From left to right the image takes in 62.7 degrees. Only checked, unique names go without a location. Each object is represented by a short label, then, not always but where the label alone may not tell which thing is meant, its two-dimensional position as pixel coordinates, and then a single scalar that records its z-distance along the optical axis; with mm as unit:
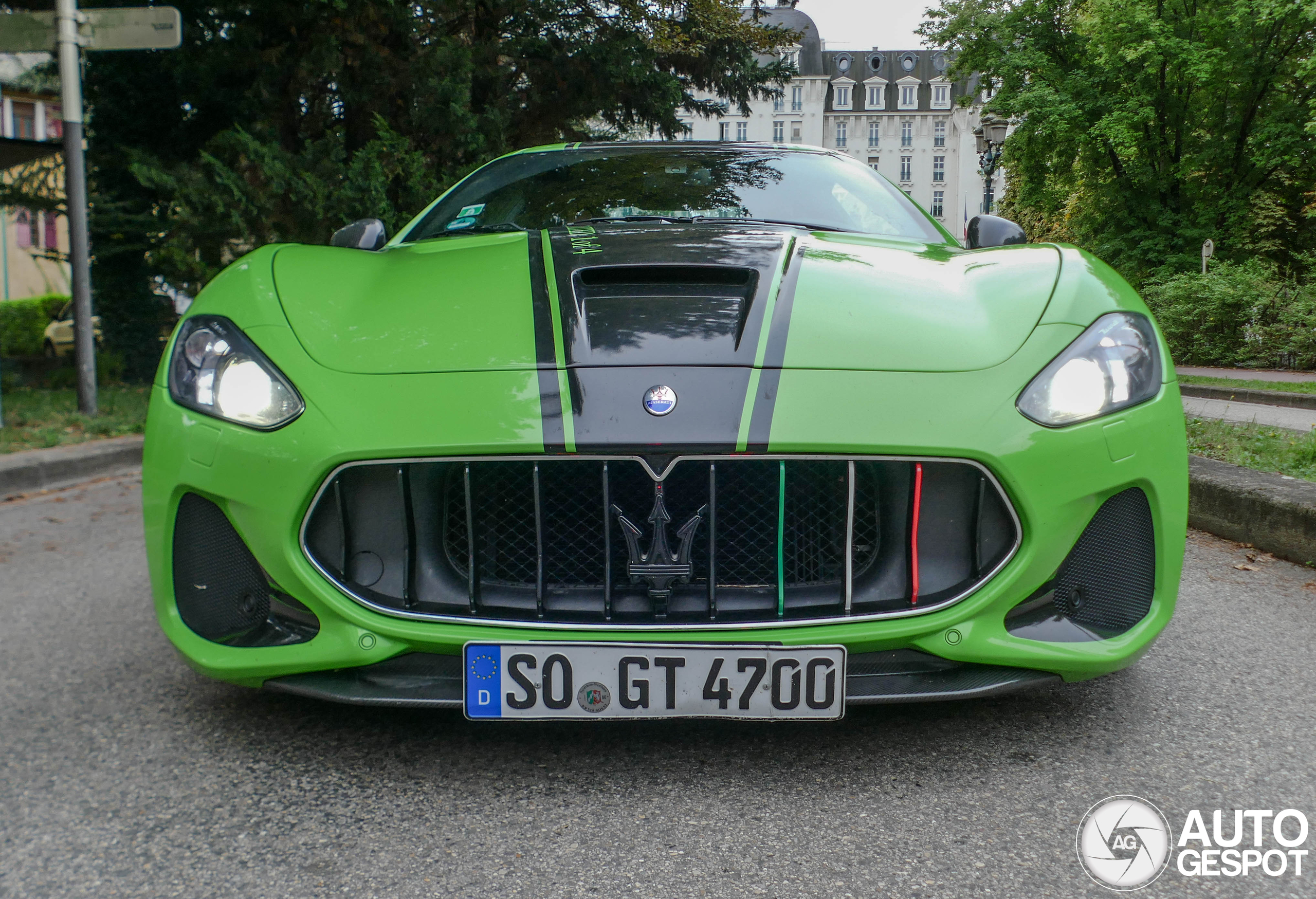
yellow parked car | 17469
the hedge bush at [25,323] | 17547
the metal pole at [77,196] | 7219
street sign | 6969
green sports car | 1796
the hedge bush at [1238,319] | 15477
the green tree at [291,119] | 9227
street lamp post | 20219
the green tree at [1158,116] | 24156
